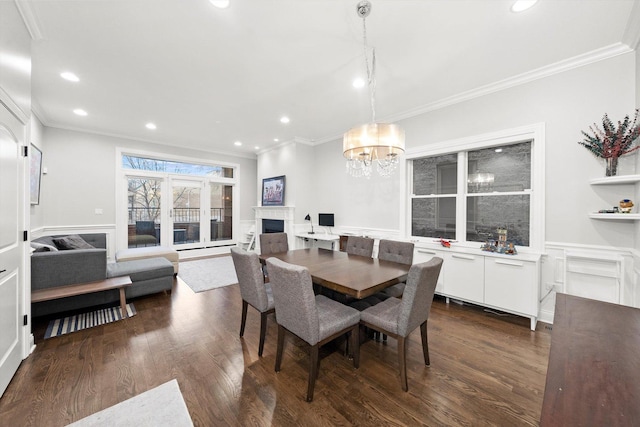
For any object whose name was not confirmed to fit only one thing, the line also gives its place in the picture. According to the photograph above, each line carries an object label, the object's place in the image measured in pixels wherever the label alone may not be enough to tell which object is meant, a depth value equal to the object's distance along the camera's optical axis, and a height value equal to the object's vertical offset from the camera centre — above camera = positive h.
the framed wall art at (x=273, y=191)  6.05 +0.58
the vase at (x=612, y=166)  2.43 +0.50
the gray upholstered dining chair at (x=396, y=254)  2.75 -0.48
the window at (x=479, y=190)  3.05 +0.36
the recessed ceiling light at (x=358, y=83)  3.10 +1.67
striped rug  2.64 -1.26
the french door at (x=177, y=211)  5.76 +0.04
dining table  1.98 -0.54
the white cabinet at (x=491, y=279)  2.75 -0.78
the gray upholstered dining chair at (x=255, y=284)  2.24 -0.66
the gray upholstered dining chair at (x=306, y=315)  1.75 -0.81
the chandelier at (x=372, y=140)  2.35 +0.72
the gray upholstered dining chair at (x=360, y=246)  3.33 -0.44
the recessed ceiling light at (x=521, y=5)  1.90 +1.64
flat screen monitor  5.38 -0.13
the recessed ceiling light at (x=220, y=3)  1.91 +1.63
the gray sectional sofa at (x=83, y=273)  2.79 -0.79
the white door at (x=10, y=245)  1.74 -0.26
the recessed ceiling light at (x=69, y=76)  2.97 +1.66
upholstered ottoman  4.33 -0.75
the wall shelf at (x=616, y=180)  2.21 +0.34
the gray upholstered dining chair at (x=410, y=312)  1.78 -0.79
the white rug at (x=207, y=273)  4.27 -1.19
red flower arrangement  2.34 +0.76
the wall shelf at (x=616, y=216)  2.21 +0.00
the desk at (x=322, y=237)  5.03 -0.48
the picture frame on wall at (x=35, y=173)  3.69 +0.60
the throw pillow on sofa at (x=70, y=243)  3.59 -0.46
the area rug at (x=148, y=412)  1.55 -1.31
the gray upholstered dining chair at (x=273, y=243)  3.47 -0.43
